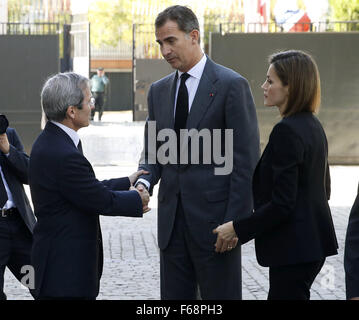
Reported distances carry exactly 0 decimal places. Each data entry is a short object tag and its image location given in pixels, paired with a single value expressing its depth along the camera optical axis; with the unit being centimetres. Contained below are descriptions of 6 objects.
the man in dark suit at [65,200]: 674
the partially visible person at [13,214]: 855
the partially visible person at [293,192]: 643
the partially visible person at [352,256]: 602
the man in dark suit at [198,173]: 733
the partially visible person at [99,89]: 4377
